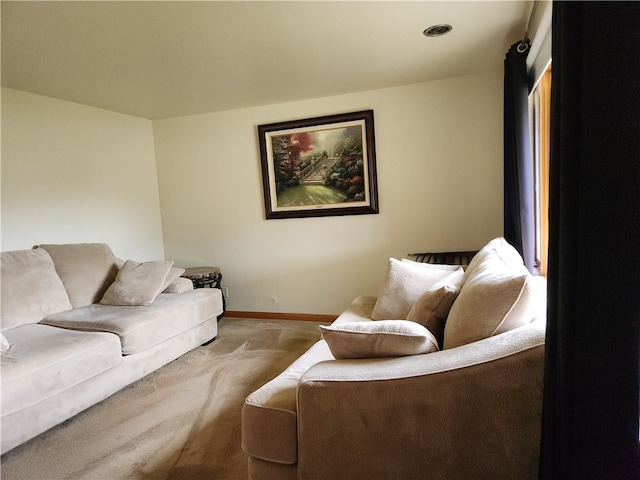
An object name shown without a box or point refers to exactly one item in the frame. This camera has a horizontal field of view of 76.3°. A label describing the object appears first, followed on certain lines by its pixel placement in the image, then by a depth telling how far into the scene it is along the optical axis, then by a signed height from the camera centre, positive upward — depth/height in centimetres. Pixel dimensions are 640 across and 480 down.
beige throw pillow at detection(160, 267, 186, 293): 339 -50
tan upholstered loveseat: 115 -60
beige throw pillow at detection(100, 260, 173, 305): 314 -50
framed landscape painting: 377 +42
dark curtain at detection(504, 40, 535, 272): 246 +26
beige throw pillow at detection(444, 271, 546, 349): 130 -36
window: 244 +25
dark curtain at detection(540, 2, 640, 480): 79 -9
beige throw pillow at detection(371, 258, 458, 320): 229 -48
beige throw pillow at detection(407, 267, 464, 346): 164 -43
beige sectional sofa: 211 -68
